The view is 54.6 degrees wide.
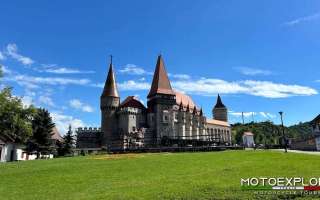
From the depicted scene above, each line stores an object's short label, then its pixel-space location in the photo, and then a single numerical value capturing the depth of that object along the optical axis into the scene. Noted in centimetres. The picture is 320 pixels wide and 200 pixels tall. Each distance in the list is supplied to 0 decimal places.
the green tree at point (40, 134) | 5053
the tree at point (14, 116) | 4212
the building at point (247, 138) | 10596
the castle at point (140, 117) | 8125
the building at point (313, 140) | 5521
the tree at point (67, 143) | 5584
